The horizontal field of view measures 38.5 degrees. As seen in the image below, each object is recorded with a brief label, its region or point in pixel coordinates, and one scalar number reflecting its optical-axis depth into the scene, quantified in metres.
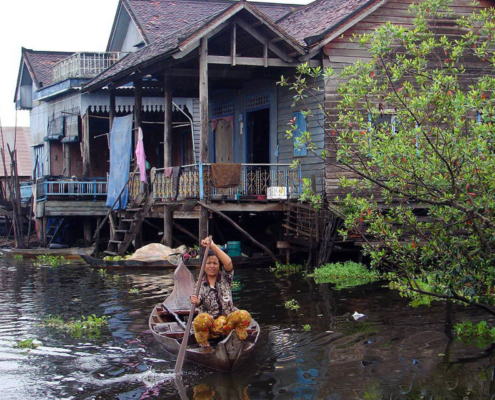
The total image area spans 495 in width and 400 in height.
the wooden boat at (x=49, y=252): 23.33
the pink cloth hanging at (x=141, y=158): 18.92
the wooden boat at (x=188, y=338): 8.16
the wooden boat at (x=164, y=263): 17.38
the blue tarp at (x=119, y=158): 20.45
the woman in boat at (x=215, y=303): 8.66
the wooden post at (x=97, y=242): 21.47
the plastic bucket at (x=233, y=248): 18.64
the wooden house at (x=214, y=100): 16.61
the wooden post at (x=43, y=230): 24.83
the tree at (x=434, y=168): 8.12
